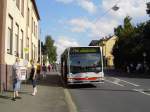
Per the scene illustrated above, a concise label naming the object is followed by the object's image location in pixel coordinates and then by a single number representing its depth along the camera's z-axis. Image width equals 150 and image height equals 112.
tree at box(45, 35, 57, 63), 38.36
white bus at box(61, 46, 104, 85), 10.37
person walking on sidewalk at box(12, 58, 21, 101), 6.47
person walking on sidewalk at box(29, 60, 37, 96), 7.46
